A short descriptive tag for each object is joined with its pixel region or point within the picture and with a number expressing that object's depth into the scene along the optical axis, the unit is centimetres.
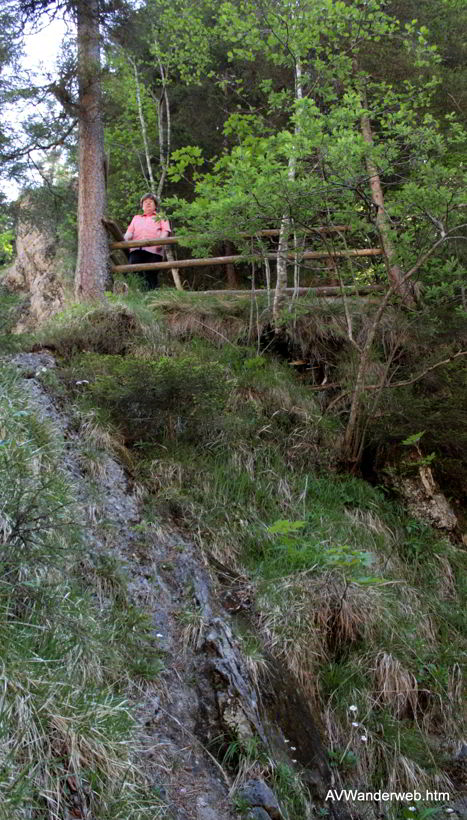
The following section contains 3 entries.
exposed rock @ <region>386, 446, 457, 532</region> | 655
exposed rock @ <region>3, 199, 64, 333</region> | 1122
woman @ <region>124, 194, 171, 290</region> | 927
